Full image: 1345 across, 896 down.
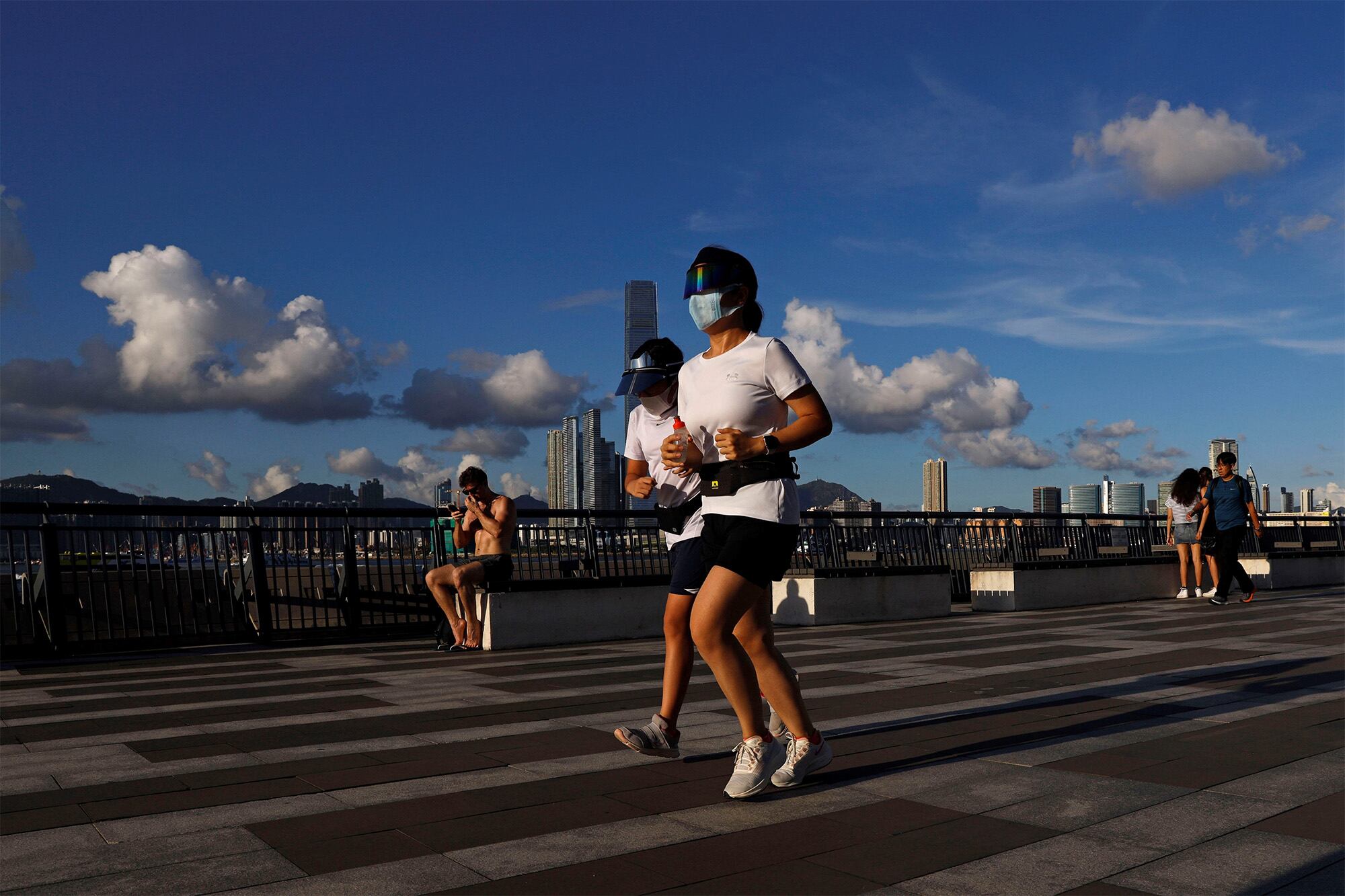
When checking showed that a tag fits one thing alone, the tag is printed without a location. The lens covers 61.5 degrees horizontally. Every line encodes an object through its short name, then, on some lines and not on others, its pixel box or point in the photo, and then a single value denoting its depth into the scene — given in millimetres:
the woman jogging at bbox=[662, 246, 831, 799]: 4410
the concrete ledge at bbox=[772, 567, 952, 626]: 14336
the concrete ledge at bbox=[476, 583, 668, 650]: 11539
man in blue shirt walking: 16500
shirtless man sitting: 11156
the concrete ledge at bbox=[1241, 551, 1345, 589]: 21234
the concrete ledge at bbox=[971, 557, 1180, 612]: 16750
